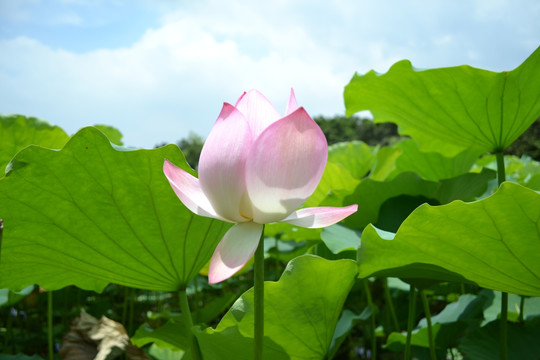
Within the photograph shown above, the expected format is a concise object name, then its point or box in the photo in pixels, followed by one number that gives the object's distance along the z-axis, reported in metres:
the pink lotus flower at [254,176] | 0.42
